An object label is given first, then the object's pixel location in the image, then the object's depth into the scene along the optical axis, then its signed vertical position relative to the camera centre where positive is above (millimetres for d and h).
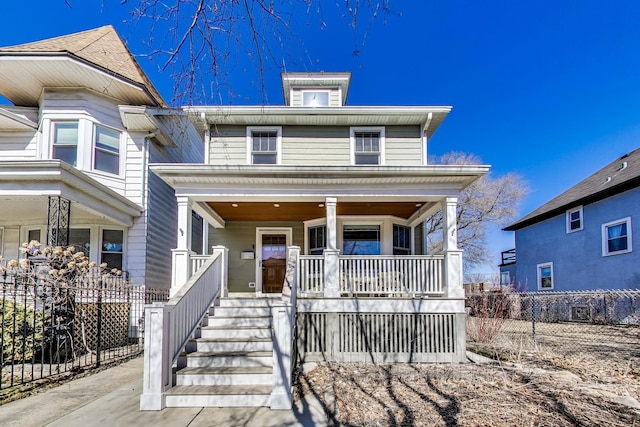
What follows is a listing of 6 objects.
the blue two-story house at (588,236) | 12891 +845
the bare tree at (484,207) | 25391 +3363
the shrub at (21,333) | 6664 -1356
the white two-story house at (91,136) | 9344 +3364
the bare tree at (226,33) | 3254 +2068
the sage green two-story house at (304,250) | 5223 +171
